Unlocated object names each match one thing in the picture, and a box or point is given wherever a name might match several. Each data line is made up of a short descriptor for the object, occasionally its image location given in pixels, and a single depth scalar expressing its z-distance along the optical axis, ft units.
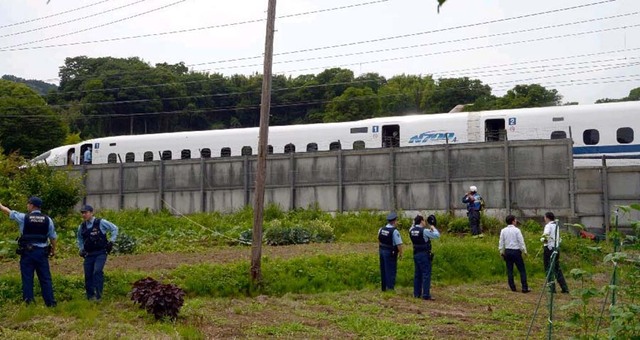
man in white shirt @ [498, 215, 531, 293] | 56.39
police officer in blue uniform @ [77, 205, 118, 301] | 45.55
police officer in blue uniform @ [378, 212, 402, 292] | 52.70
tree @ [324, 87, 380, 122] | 224.94
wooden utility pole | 52.95
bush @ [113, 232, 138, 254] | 67.56
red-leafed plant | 40.34
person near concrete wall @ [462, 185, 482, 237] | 73.97
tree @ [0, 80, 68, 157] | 202.49
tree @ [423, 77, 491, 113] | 233.35
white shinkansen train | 88.43
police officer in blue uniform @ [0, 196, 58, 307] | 43.04
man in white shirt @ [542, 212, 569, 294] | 54.24
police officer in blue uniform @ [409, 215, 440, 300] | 51.44
